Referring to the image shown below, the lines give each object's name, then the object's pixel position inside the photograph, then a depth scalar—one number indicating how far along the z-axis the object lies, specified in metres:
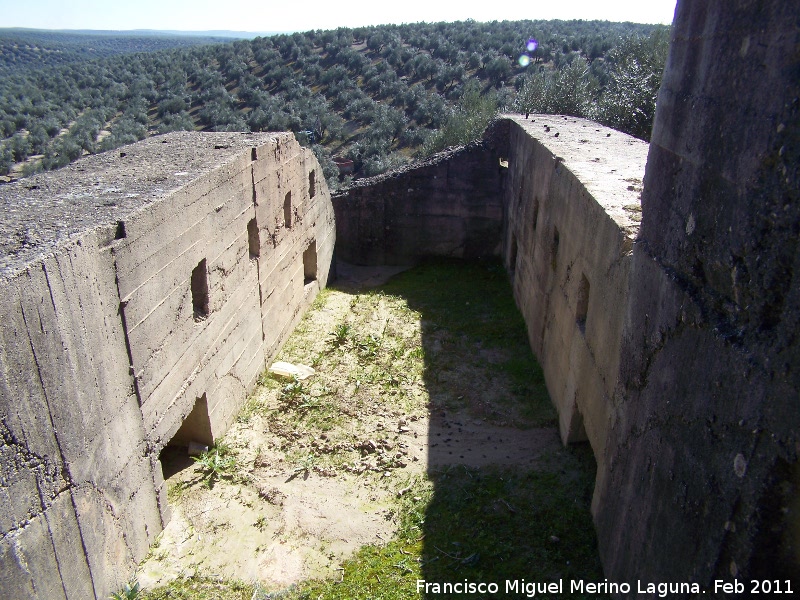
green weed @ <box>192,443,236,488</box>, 7.21
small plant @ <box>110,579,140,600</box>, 5.37
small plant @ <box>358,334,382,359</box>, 10.17
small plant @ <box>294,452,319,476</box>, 7.40
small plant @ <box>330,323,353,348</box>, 10.69
